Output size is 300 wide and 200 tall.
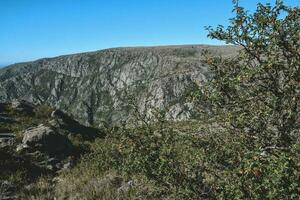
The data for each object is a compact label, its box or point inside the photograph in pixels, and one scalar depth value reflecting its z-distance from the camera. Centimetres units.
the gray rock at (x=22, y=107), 2855
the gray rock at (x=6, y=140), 1653
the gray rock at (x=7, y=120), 2383
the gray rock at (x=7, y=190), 1098
